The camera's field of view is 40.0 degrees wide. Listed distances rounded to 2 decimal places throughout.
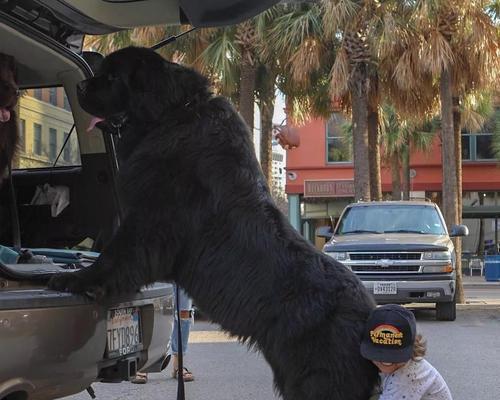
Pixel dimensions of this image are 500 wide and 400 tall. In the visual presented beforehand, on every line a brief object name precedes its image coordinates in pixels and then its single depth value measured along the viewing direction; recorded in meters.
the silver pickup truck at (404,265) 11.17
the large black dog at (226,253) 3.02
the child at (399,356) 3.04
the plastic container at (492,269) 23.98
